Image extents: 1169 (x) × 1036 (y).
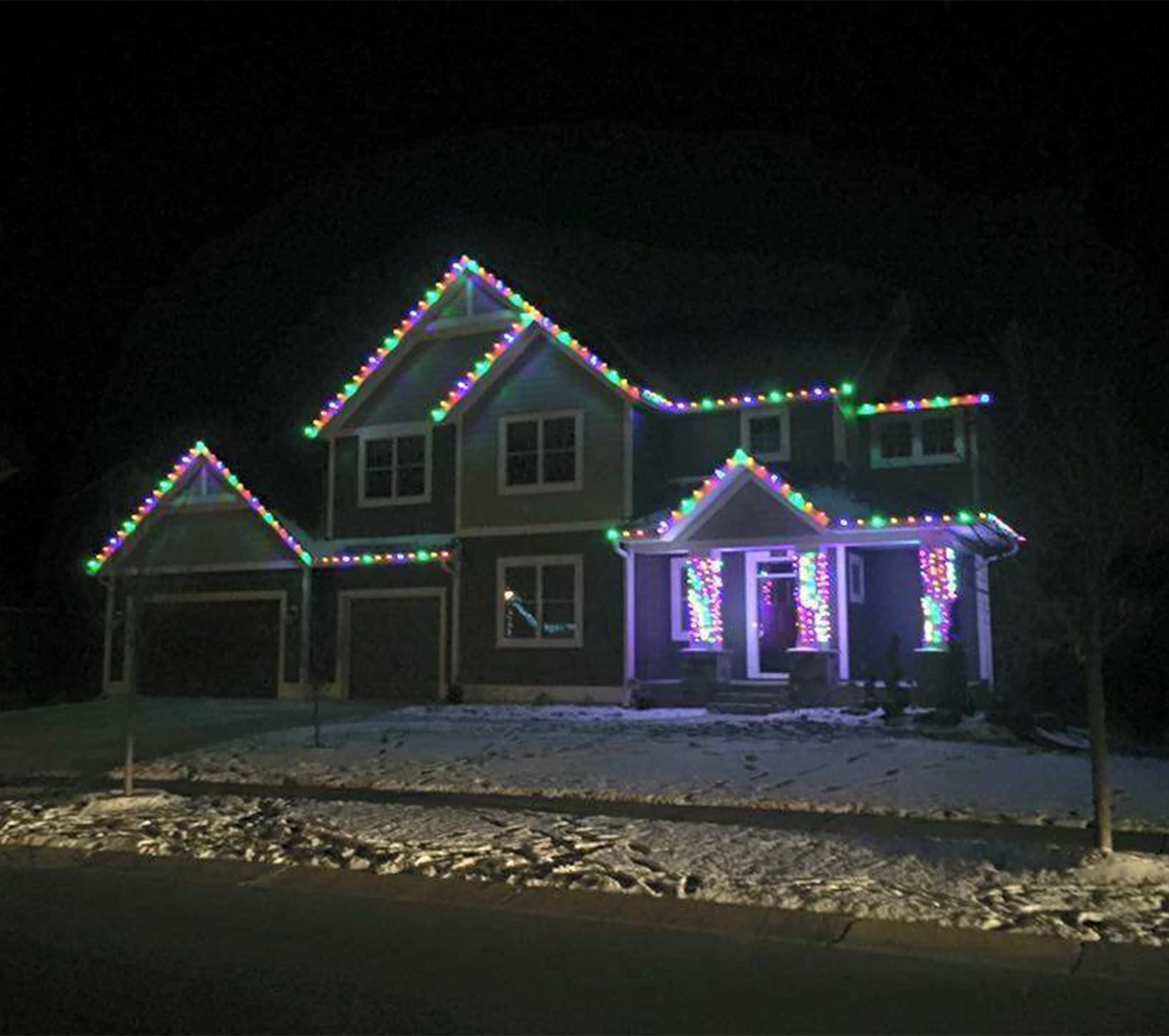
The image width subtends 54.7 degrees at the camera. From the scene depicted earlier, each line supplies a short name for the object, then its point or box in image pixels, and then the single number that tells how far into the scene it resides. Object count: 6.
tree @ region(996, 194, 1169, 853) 7.82
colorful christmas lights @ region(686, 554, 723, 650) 19.78
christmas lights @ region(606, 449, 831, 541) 18.22
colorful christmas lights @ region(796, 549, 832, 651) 18.73
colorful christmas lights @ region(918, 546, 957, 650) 18.30
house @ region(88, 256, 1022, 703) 18.83
